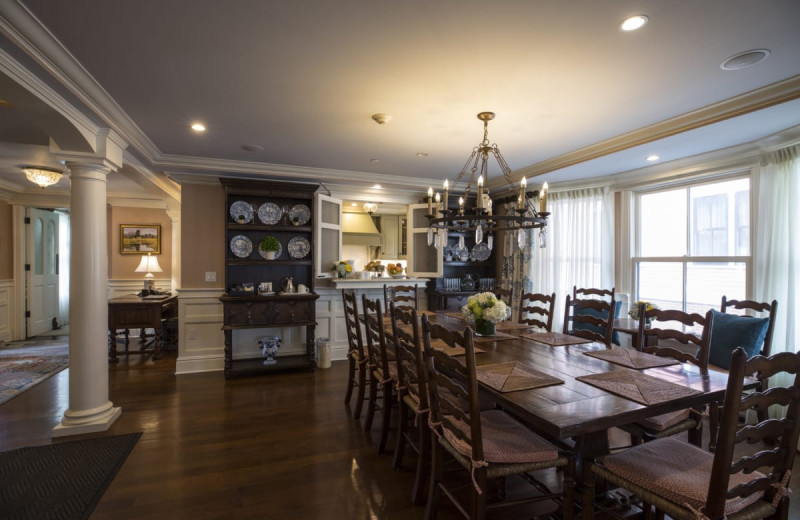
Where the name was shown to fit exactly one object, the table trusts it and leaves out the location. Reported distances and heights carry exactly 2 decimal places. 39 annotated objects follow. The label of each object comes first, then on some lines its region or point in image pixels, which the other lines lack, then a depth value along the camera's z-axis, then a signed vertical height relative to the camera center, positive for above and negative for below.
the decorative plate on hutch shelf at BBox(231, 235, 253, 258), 4.79 +0.15
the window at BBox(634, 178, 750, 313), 3.64 +0.15
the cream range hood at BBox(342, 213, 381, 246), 6.92 +0.51
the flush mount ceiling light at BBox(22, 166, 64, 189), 4.34 +0.97
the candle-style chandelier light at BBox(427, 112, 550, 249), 2.44 +0.30
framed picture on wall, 6.83 +0.35
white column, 3.00 -0.36
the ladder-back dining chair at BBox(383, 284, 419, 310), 4.23 -0.44
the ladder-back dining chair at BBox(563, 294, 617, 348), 2.88 -0.49
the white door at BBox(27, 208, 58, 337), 6.62 -0.23
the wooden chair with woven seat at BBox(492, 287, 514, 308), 3.97 -0.36
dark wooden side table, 5.13 -0.79
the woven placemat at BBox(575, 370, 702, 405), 1.69 -0.62
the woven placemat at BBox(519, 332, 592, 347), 2.81 -0.62
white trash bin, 4.92 -1.26
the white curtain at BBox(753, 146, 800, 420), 3.05 +0.15
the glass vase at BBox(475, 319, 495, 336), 2.99 -0.55
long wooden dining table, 1.51 -0.64
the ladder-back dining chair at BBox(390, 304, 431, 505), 2.12 -0.87
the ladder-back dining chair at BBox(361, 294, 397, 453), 2.78 -0.91
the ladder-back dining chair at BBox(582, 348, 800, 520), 1.26 -0.88
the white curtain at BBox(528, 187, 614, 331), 4.66 +0.16
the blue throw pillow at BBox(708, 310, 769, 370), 2.92 -0.62
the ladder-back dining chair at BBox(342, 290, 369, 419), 3.33 -0.93
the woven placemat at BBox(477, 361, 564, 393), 1.87 -0.63
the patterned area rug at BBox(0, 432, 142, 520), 2.13 -1.41
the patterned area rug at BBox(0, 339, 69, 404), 4.20 -1.41
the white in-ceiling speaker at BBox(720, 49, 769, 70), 2.07 +1.13
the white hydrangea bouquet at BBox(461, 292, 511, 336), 2.91 -0.42
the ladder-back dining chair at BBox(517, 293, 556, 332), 3.37 -0.48
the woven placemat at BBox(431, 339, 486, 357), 2.51 -0.63
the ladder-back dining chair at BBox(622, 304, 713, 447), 2.05 -0.62
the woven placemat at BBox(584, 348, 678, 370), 2.21 -0.62
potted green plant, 4.76 +0.15
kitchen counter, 5.13 -0.34
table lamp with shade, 6.13 -0.17
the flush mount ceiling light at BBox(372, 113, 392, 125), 2.98 +1.12
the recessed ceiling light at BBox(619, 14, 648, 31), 1.79 +1.15
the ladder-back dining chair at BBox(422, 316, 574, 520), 1.66 -0.89
